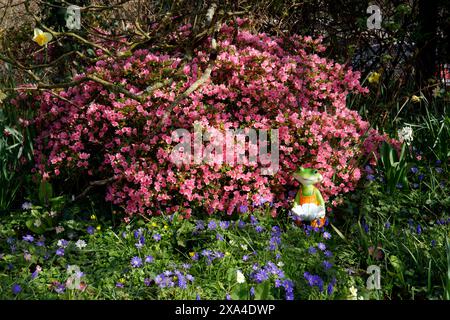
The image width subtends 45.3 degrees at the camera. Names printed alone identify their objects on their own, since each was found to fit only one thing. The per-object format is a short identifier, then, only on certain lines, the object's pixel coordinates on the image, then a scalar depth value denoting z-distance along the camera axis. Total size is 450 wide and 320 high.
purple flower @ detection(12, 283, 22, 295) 2.69
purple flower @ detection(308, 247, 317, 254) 3.05
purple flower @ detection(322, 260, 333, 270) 2.91
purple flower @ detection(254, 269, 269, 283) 2.77
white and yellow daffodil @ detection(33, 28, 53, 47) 3.66
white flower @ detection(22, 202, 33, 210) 3.48
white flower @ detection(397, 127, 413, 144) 4.14
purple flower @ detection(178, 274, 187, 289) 2.72
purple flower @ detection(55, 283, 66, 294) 2.69
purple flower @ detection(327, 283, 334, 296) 2.70
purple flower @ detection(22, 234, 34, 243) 3.18
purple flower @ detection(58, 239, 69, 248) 3.12
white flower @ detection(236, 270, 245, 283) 2.71
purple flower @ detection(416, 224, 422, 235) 3.28
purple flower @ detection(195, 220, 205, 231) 3.27
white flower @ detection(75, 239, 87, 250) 3.15
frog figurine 3.19
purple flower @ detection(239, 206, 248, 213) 3.39
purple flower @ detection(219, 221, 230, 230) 3.23
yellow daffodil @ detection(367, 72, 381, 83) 4.50
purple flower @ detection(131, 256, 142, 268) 2.93
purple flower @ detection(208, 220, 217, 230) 3.20
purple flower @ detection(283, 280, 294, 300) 2.68
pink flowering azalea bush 3.46
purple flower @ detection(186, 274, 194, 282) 2.77
